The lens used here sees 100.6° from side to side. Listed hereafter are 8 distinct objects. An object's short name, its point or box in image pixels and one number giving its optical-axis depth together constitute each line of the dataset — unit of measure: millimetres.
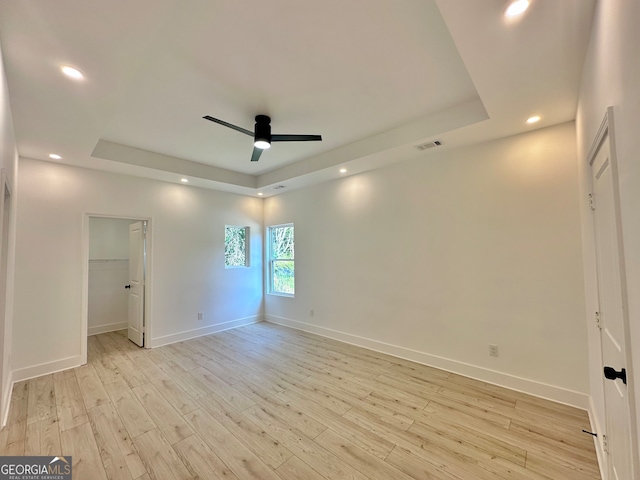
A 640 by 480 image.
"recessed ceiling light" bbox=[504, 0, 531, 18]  1374
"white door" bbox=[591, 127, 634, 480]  1247
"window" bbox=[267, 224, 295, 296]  5594
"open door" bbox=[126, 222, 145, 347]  4426
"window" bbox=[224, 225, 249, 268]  5500
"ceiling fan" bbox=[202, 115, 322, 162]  2785
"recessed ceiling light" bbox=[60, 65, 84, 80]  1779
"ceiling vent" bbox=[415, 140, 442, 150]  3166
